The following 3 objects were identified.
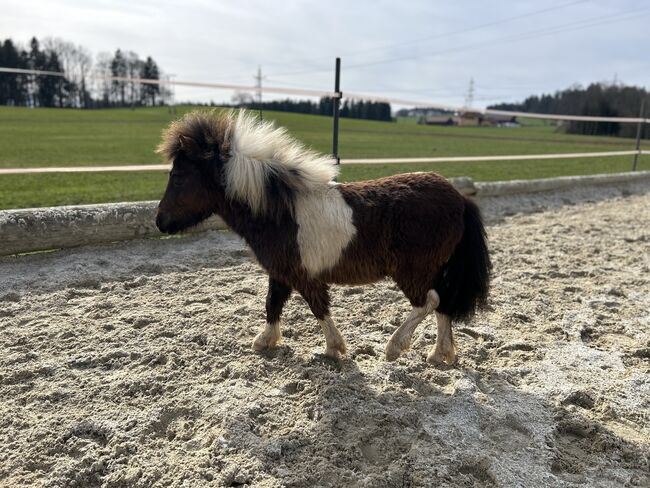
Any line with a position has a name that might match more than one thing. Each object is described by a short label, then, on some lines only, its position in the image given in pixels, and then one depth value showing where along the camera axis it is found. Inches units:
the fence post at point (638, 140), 510.3
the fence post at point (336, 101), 277.6
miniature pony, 117.0
